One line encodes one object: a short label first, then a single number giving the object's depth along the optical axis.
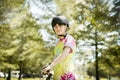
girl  3.21
